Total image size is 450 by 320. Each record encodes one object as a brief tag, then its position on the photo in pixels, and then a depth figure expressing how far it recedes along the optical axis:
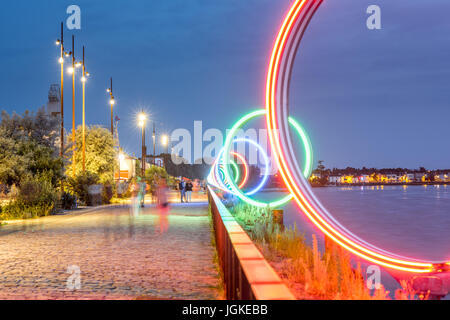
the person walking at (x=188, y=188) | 37.75
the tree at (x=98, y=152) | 41.09
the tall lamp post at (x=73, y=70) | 32.06
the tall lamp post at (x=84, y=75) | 35.81
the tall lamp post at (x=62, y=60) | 28.62
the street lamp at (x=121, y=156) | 48.53
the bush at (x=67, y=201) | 27.27
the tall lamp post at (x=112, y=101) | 43.17
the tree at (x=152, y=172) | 69.72
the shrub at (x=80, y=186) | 30.97
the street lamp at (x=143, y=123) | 50.94
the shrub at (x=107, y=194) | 33.67
